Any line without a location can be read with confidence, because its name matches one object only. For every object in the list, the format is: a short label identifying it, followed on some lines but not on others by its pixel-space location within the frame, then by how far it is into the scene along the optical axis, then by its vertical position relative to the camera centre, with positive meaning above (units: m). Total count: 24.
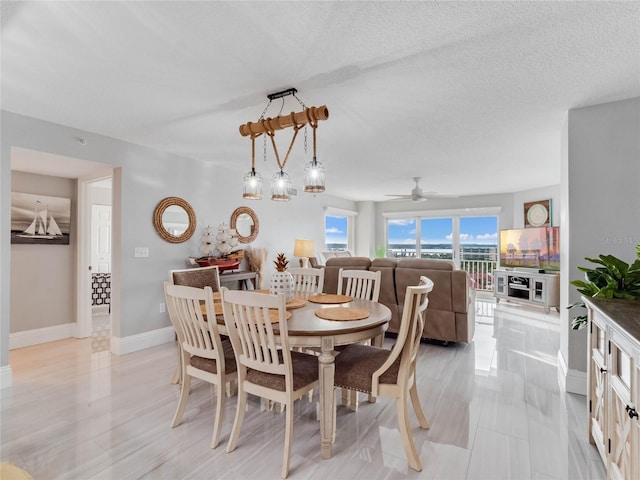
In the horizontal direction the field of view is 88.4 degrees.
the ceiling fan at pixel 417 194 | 5.51 +0.78
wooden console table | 4.33 -0.52
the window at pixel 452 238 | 7.74 +0.06
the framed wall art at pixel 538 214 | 6.43 +0.54
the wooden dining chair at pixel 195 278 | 2.91 -0.36
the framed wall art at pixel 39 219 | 3.91 +0.27
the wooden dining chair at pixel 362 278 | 3.04 -0.37
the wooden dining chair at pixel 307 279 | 3.37 -0.41
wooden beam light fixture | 2.24 +0.57
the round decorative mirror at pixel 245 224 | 5.04 +0.27
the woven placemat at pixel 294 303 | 2.39 -0.48
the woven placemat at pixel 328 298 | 2.65 -0.48
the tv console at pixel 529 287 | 5.45 -0.82
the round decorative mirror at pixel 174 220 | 3.99 +0.27
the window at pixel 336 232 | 8.00 +0.21
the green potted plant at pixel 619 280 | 1.78 -0.22
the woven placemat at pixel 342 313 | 2.07 -0.48
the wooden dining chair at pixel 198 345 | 1.98 -0.68
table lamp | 5.96 -0.14
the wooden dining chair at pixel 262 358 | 1.73 -0.67
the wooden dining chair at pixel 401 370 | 1.78 -0.76
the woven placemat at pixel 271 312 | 2.00 -0.48
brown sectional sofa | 3.64 -0.61
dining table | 1.84 -0.56
